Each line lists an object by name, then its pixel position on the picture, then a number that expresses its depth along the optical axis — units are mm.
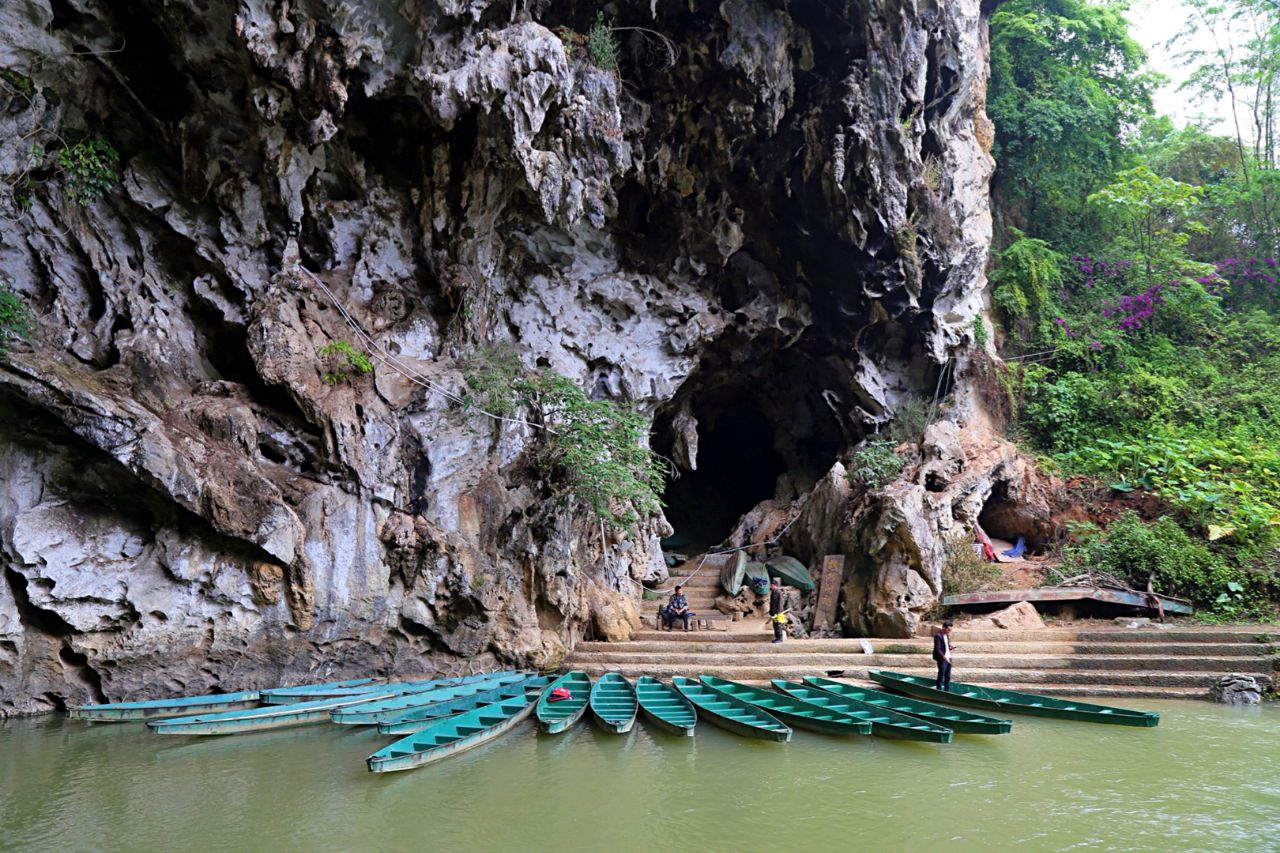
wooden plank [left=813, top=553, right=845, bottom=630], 14141
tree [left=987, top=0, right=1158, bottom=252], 20062
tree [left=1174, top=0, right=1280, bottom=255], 20547
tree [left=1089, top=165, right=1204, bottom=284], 18516
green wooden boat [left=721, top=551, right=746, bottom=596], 16422
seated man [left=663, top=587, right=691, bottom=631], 14250
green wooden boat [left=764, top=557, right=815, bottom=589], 15655
